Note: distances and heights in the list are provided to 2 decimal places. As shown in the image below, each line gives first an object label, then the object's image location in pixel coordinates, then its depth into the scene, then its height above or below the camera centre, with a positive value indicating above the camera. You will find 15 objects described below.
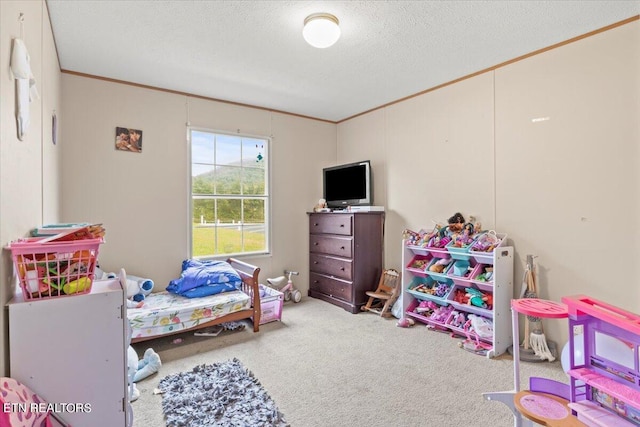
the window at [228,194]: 3.85 +0.28
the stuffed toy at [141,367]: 2.07 -1.10
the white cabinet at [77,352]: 1.20 -0.53
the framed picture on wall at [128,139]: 3.33 +0.82
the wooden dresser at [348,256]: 3.86 -0.52
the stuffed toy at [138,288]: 3.00 -0.69
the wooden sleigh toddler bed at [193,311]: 2.68 -0.85
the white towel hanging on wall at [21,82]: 1.22 +0.56
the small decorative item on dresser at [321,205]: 4.40 +0.14
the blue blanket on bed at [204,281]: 3.20 -0.67
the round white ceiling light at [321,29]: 2.17 +1.29
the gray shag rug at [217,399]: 1.80 -1.15
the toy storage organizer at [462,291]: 2.71 -0.75
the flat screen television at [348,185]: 4.06 +0.40
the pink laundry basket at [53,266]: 1.17 -0.19
